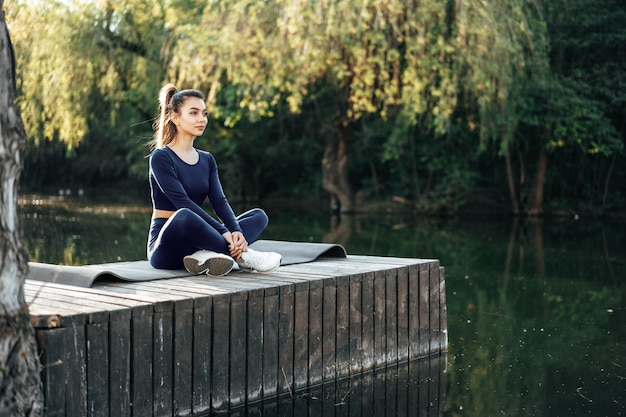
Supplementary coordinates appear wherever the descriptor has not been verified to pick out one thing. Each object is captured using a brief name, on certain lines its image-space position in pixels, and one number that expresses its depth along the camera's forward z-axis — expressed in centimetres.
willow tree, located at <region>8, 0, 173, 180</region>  1859
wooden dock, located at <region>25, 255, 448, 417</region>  371
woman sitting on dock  508
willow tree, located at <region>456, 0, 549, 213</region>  1658
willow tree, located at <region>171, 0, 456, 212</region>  1636
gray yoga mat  468
